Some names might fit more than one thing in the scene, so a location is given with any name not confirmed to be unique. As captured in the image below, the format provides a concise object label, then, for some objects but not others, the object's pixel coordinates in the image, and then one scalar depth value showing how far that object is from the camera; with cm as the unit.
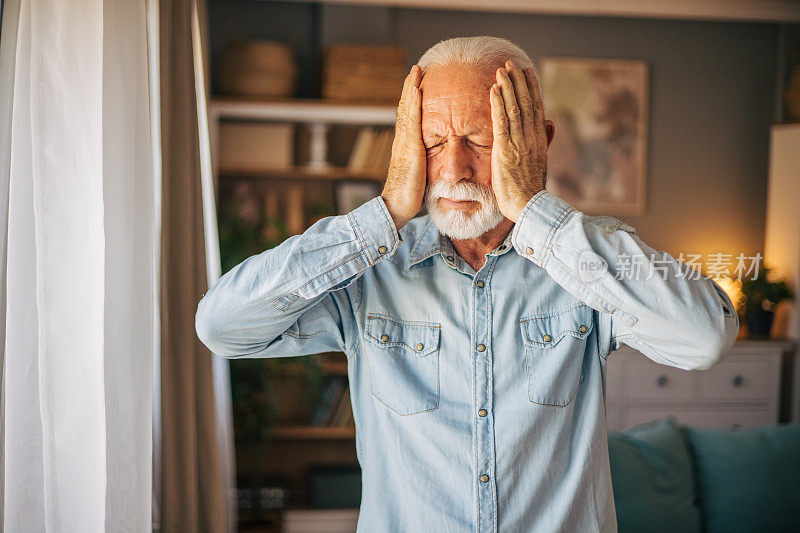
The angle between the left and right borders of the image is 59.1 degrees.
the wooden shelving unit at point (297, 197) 361
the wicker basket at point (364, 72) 358
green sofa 217
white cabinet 379
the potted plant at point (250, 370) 331
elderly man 115
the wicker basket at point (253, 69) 358
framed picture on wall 422
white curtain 117
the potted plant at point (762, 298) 385
